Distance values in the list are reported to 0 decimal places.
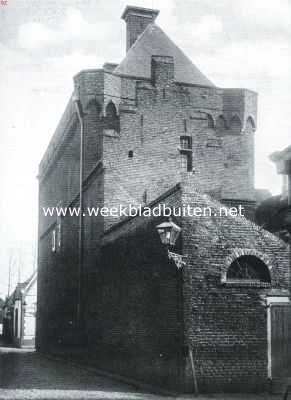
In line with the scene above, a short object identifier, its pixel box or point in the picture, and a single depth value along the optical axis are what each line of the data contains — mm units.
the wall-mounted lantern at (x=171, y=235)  14977
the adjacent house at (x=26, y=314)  44000
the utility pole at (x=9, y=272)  77750
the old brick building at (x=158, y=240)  15109
